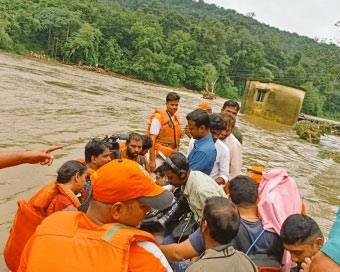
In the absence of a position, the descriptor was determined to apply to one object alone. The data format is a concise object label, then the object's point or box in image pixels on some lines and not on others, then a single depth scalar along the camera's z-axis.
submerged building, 29.98
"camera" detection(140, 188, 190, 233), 2.93
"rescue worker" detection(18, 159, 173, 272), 1.47
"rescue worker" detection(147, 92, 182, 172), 5.30
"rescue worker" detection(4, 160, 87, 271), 2.60
